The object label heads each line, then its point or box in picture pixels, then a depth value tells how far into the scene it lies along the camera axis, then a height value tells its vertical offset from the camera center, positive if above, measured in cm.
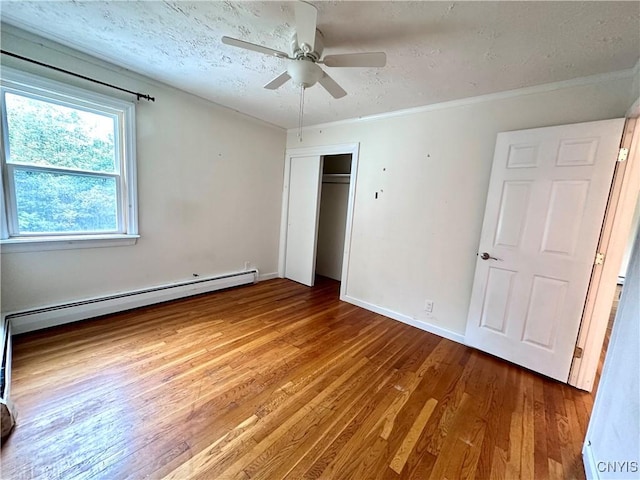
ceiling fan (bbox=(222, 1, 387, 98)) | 140 +94
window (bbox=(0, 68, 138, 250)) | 202 +19
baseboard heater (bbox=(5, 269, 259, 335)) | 217 -115
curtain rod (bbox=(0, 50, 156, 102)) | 191 +97
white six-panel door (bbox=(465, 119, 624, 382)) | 187 -11
